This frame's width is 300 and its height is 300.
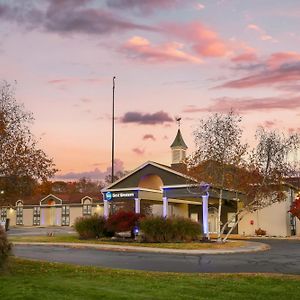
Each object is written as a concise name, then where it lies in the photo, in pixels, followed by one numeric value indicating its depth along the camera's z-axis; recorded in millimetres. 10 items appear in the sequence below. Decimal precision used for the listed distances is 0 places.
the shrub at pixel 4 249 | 14334
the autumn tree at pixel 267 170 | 33469
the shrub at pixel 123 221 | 35250
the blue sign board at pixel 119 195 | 41031
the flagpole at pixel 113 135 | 43156
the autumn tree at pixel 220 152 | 32625
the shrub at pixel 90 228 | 36562
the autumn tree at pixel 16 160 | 18594
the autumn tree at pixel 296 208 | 38375
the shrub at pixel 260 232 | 44250
